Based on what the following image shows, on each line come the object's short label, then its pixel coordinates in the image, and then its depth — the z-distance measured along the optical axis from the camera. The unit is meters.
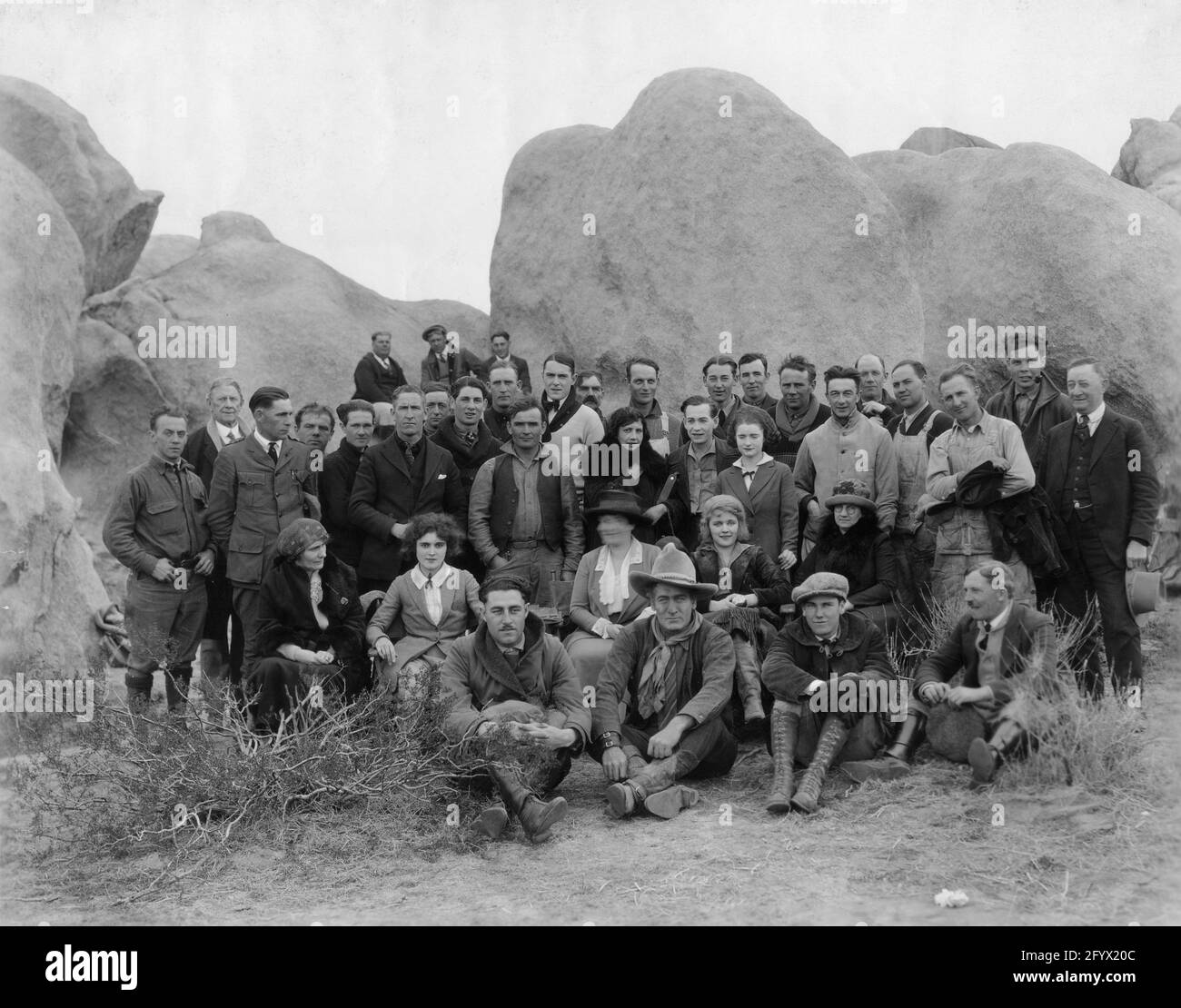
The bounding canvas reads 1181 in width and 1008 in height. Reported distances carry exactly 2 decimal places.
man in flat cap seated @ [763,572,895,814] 6.90
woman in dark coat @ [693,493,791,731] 7.50
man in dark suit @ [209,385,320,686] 8.11
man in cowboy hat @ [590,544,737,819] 6.96
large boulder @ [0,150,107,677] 9.16
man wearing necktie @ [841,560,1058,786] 6.61
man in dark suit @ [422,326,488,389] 12.53
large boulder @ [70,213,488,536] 14.37
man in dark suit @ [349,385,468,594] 8.16
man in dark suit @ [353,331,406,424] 12.27
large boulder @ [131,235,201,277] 18.38
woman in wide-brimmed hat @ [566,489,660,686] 7.80
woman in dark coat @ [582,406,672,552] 8.24
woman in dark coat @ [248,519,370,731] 7.17
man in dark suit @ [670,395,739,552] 8.33
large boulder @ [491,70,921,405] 12.53
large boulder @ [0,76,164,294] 14.01
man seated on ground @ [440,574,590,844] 6.70
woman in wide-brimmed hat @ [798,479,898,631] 7.67
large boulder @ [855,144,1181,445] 12.14
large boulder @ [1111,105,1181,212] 18.14
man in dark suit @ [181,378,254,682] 8.53
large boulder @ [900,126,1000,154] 18.22
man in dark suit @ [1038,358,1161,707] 7.86
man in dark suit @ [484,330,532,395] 12.29
